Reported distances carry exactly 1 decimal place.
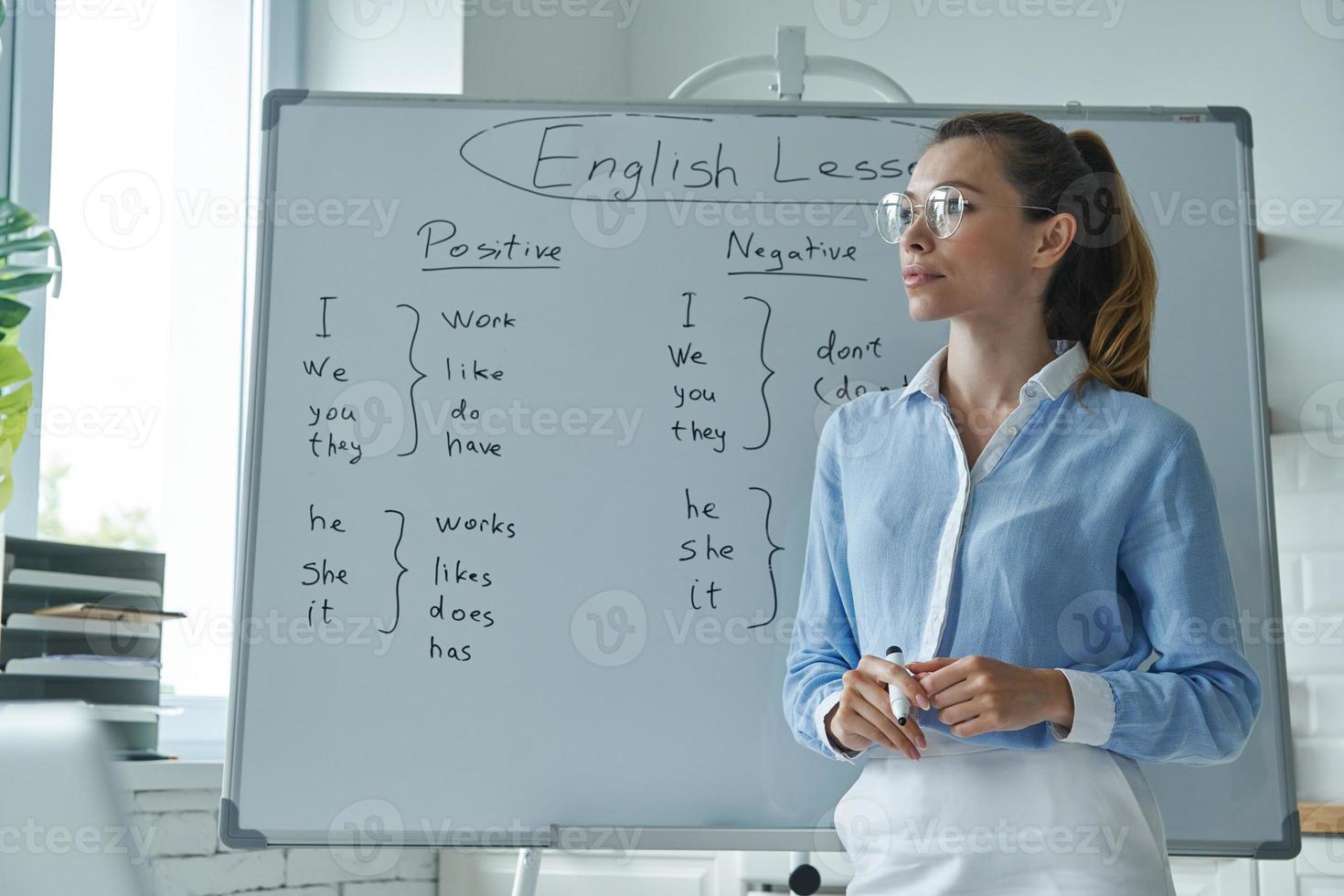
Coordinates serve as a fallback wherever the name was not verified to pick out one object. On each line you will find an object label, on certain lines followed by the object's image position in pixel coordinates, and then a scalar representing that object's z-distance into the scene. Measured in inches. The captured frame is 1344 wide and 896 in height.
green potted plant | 62.8
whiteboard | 60.9
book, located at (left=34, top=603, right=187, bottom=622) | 71.5
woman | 47.8
